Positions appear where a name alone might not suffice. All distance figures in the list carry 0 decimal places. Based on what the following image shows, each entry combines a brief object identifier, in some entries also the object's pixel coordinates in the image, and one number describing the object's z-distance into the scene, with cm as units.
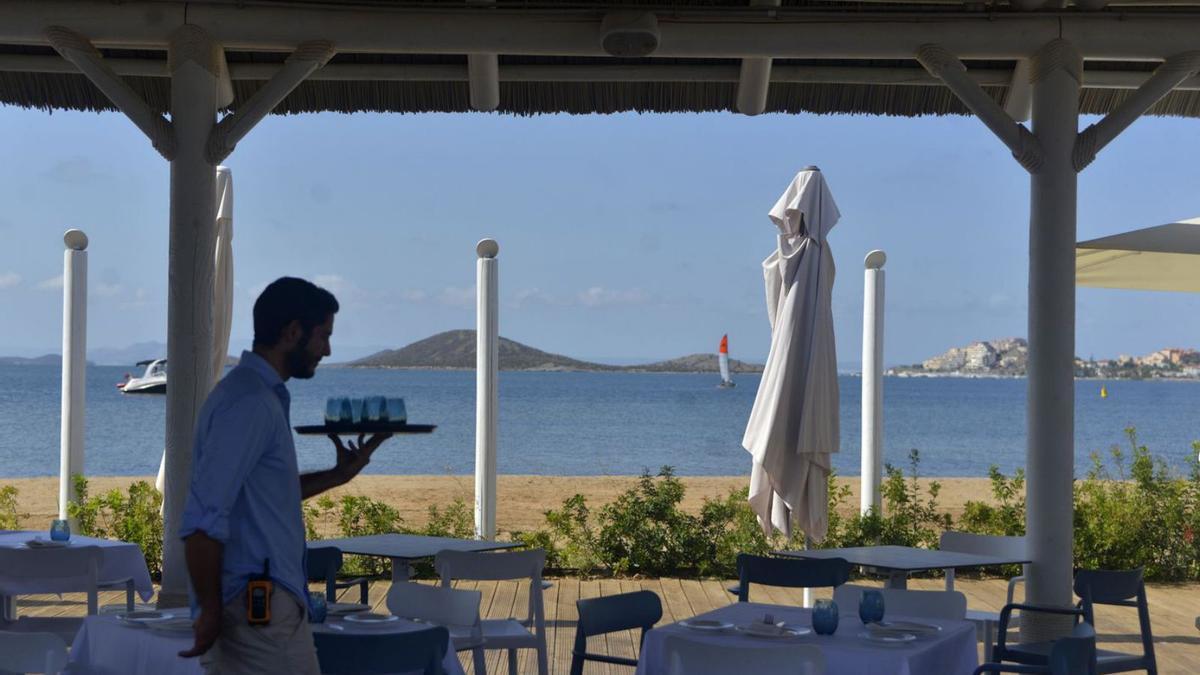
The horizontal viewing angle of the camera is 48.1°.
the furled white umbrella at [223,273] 694
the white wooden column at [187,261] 554
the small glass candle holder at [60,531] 601
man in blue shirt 265
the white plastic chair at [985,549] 562
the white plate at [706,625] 422
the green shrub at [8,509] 890
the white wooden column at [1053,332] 555
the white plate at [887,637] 407
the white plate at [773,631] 414
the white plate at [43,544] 583
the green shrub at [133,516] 834
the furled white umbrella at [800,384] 643
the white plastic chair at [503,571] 534
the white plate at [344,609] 434
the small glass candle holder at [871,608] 430
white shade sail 623
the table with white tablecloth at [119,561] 602
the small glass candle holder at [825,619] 414
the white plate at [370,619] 415
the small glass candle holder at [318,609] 404
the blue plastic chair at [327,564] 552
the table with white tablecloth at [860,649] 387
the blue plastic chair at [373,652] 340
